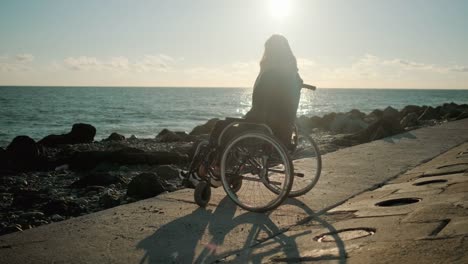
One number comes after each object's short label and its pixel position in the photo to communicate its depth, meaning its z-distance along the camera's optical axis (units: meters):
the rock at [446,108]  23.85
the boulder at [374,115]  22.69
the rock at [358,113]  23.38
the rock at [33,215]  5.12
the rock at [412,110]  24.48
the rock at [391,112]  20.48
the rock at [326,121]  20.36
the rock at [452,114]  20.45
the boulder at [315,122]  20.81
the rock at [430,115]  21.27
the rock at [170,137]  16.45
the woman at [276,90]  4.35
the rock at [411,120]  16.59
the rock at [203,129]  18.89
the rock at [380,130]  11.38
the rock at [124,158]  9.61
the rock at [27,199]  5.95
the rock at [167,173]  7.60
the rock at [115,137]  17.66
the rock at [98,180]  7.00
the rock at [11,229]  4.42
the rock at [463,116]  17.43
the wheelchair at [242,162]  3.98
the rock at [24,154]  10.06
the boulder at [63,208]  5.18
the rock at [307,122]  20.48
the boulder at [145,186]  5.62
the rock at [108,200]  5.49
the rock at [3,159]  9.94
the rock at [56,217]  4.96
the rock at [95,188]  6.61
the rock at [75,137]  15.57
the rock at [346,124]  17.06
